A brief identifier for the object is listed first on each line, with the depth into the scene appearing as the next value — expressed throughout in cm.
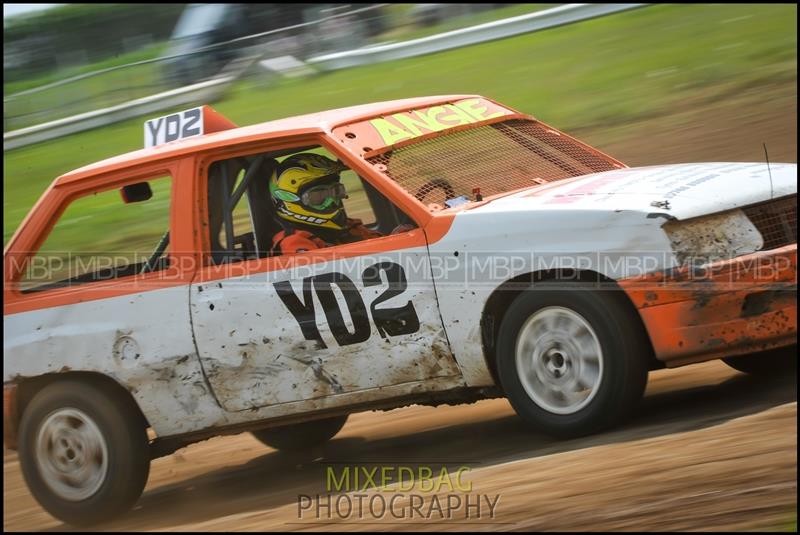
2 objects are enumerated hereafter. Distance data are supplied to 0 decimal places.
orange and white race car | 955
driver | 1125
